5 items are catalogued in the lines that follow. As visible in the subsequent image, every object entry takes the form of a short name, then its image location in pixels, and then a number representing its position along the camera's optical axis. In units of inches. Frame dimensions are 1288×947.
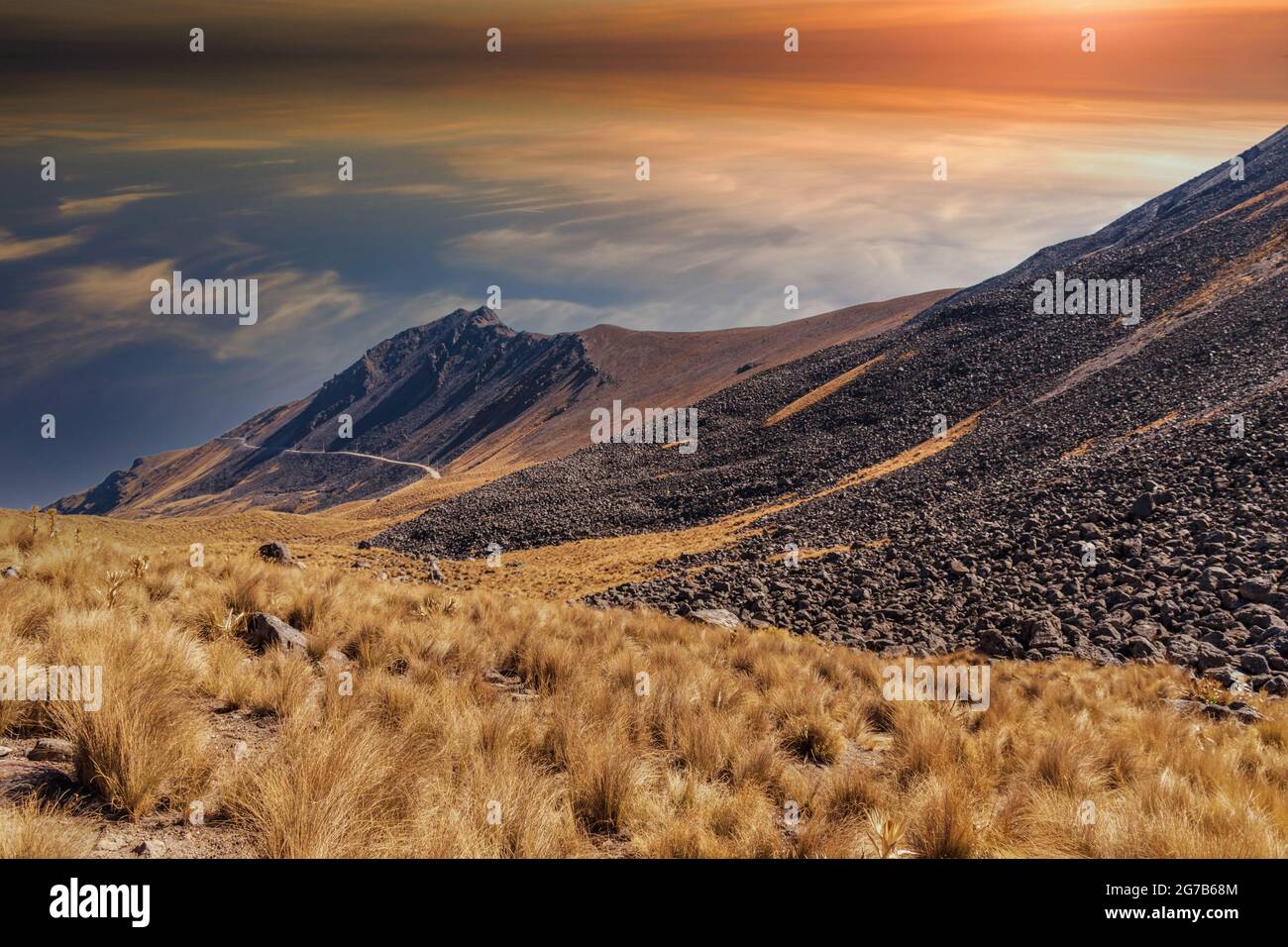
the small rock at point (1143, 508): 611.5
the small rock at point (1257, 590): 442.9
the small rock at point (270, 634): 290.2
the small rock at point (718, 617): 526.6
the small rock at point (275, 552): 690.2
